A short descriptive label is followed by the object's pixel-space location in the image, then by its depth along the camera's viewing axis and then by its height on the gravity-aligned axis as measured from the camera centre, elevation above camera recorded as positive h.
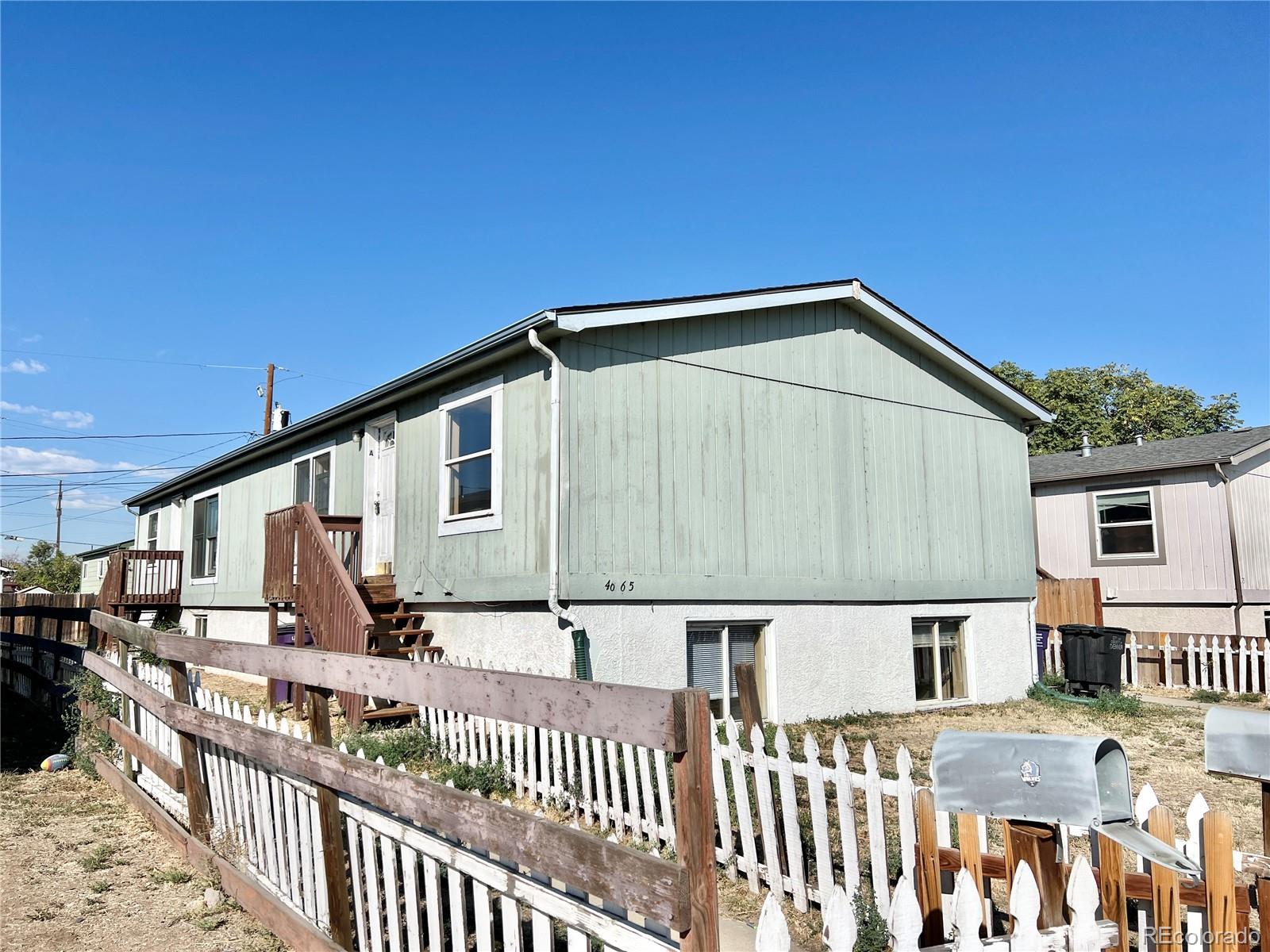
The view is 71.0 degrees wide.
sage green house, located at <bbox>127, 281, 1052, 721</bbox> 9.98 +1.14
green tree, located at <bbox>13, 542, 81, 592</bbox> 56.78 +1.17
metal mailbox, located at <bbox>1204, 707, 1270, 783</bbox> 2.65 -0.49
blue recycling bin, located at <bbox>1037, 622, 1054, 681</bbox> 16.21 -1.13
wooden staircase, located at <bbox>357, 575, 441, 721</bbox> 10.62 -0.55
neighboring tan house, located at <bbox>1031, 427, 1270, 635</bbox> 17.09 +1.02
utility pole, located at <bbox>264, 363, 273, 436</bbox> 31.16 +6.70
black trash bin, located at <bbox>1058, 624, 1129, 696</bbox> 13.54 -1.17
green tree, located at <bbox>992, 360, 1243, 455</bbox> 43.09 +8.47
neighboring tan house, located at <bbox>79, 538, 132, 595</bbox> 39.01 +1.07
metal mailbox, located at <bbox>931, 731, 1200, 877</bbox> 2.28 -0.54
